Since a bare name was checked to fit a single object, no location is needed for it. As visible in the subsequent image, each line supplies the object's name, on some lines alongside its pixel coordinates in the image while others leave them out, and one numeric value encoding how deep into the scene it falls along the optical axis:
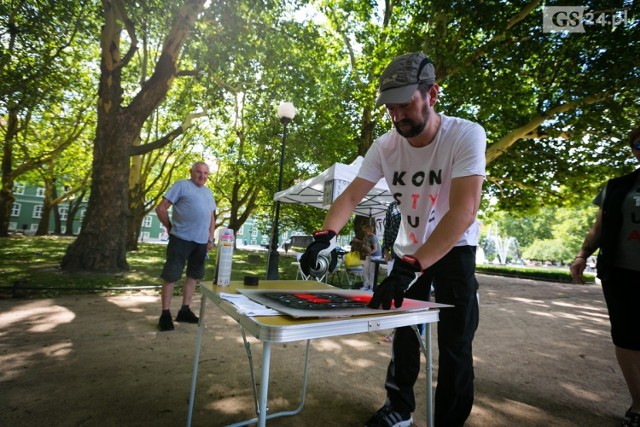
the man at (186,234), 4.26
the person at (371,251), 8.23
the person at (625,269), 2.26
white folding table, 1.04
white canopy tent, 7.78
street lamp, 8.70
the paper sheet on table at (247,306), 1.21
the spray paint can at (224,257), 1.92
